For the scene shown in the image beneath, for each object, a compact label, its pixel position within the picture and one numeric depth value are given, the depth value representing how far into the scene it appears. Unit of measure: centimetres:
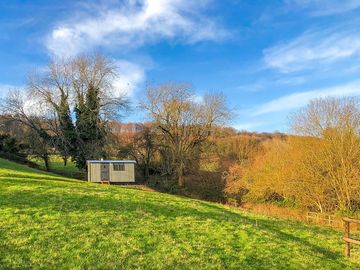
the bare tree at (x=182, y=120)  4066
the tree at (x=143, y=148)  4341
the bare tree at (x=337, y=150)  2306
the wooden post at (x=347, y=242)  1040
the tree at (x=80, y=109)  3866
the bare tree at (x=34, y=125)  3900
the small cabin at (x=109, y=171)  3103
